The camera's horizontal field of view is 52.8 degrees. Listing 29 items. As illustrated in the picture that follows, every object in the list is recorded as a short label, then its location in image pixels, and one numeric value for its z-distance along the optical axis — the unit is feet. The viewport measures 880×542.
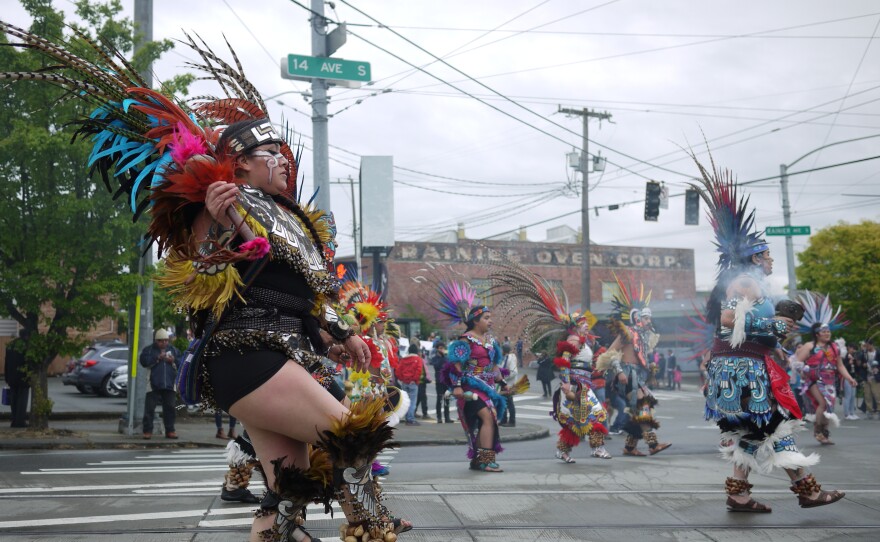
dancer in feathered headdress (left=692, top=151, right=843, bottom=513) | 20.94
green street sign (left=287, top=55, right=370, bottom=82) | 46.96
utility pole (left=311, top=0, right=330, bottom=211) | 48.91
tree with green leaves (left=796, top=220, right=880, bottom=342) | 95.30
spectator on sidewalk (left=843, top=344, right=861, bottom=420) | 64.28
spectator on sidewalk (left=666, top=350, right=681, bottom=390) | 112.06
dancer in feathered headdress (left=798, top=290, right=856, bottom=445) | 46.52
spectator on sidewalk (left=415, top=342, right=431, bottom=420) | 69.69
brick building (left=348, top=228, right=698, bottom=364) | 140.06
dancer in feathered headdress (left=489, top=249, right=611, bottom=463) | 36.14
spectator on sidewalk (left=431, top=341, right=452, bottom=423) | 64.28
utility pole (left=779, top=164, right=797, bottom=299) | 87.56
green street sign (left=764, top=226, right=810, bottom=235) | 83.71
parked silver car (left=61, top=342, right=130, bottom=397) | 79.77
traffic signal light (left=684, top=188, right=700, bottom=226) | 85.61
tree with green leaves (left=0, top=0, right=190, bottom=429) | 41.34
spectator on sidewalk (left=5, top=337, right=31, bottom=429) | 47.32
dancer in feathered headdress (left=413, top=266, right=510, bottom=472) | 31.30
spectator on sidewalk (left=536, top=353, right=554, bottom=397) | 91.44
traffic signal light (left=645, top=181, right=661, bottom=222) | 88.48
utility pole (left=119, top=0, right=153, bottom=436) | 45.06
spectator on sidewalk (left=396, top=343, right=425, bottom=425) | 41.83
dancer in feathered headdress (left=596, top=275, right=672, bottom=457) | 38.70
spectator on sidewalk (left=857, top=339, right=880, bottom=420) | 67.26
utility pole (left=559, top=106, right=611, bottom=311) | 108.88
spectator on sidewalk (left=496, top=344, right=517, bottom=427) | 57.47
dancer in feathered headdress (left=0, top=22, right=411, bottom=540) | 11.71
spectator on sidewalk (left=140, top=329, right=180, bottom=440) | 45.11
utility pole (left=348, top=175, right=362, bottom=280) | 148.87
